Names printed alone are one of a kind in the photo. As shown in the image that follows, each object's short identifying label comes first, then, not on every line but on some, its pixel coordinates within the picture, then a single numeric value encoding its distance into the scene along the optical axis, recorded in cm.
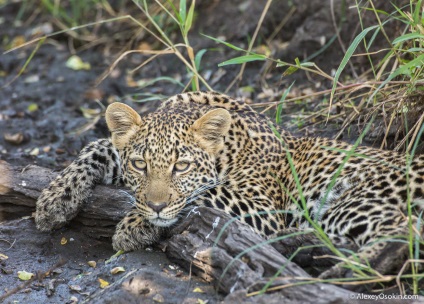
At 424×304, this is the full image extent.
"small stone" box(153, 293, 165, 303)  1286
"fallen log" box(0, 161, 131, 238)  1598
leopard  1430
